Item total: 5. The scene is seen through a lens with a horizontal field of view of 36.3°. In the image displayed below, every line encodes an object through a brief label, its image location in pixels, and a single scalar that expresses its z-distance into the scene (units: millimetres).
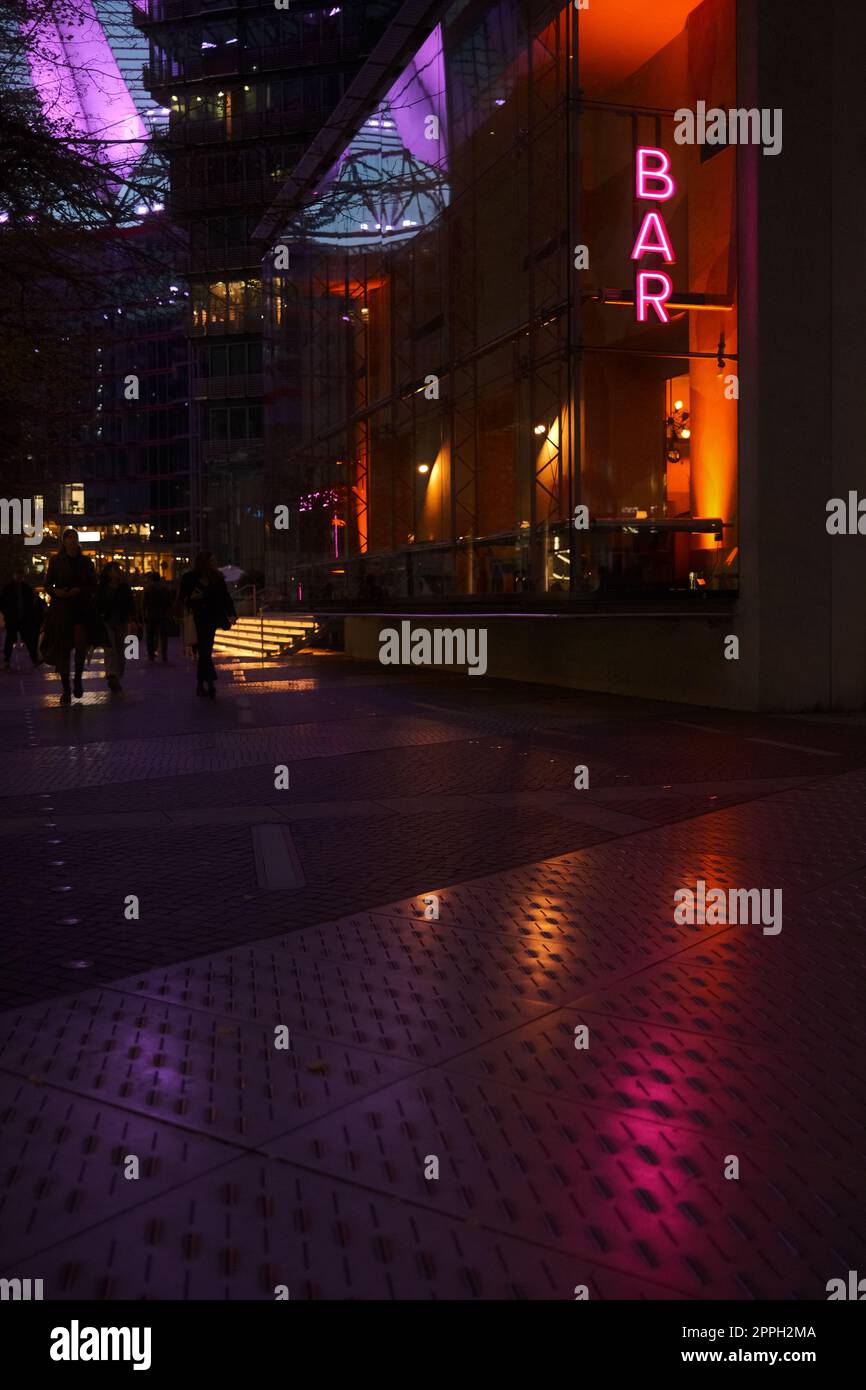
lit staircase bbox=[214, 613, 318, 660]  31938
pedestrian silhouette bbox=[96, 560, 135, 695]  19662
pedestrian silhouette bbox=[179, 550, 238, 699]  17344
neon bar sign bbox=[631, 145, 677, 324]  14492
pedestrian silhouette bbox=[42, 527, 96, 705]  16328
